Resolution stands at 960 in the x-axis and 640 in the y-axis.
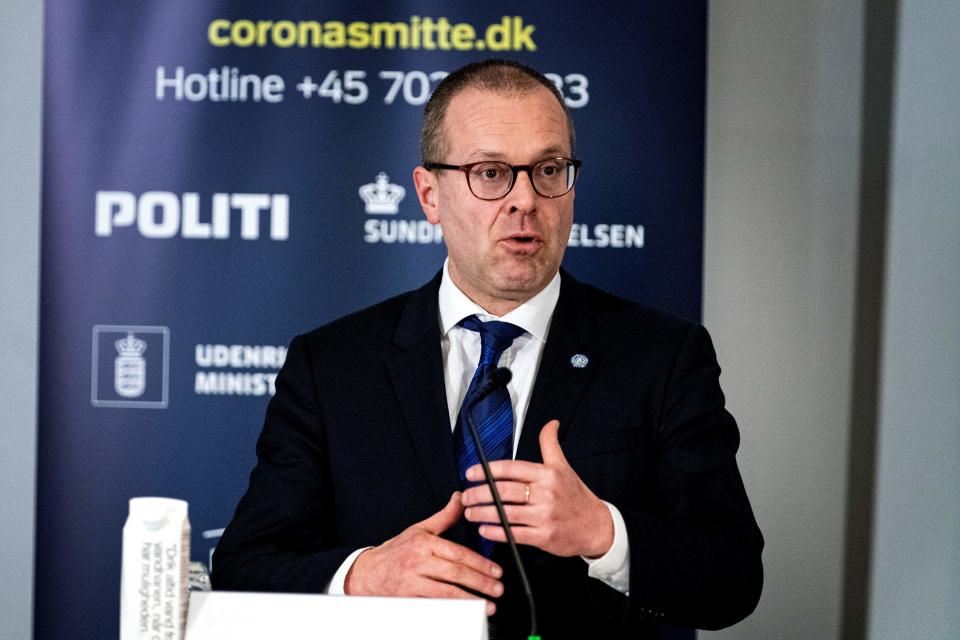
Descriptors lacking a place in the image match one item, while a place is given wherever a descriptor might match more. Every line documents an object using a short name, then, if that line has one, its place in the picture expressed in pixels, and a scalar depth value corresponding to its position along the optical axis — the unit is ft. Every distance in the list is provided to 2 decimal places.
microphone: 17.16
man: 18.43
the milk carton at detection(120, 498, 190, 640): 17.05
